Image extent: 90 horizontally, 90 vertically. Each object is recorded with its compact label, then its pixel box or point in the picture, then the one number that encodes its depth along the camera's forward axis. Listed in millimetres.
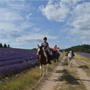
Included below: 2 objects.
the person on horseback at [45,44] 7253
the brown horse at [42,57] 6656
